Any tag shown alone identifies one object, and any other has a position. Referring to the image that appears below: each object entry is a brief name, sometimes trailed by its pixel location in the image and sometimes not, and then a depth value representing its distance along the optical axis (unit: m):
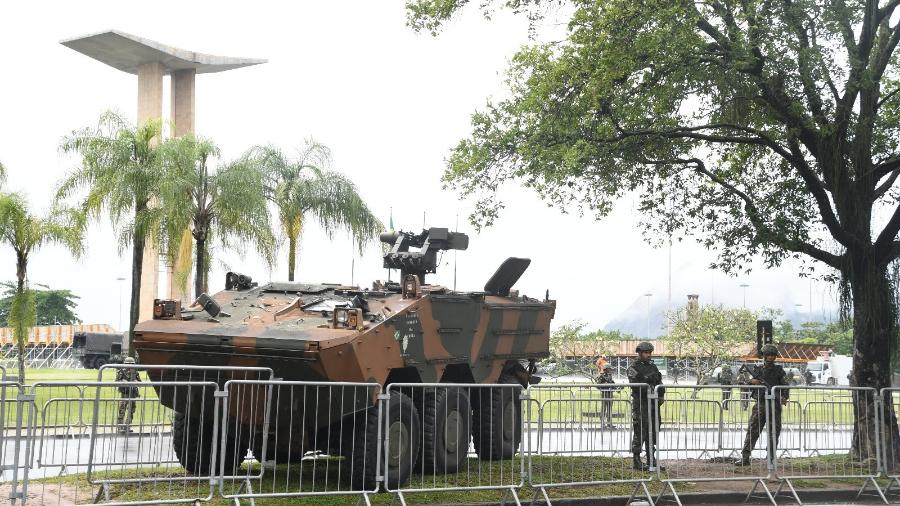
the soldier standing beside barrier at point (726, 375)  38.48
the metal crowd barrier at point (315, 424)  12.00
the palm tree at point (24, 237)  28.17
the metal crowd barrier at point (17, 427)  9.32
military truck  57.28
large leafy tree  15.76
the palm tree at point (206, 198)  29.00
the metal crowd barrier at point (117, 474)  10.86
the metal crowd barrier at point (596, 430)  12.93
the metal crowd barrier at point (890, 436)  15.13
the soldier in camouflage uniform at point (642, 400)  14.06
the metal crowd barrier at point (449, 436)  12.50
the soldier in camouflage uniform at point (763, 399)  14.67
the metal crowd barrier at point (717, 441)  14.64
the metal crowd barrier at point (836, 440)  14.62
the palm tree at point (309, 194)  32.62
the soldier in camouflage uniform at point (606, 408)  14.24
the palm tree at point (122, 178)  28.88
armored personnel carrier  12.19
